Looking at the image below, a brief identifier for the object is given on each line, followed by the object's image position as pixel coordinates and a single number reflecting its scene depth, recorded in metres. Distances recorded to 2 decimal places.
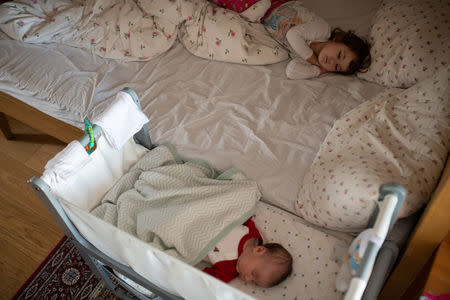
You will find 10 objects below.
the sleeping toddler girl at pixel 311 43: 1.46
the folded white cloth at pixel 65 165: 0.93
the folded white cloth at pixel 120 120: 1.03
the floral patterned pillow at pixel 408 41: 1.21
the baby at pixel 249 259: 0.94
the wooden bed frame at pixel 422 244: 0.74
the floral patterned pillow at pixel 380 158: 0.88
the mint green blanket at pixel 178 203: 1.01
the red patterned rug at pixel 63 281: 1.38
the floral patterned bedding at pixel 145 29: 1.58
